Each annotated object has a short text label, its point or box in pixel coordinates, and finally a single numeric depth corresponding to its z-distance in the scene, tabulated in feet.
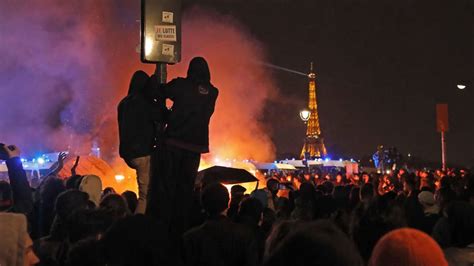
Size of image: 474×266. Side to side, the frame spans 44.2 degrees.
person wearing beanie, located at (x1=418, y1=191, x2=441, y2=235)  19.93
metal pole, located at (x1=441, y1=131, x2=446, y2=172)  71.68
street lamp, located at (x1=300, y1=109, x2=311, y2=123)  133.69
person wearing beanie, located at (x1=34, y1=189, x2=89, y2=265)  12.34
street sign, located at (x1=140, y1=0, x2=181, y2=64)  16.94
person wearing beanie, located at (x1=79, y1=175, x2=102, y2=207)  19.66
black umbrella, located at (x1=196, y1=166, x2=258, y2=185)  30.14
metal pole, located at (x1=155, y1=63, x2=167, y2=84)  17.34
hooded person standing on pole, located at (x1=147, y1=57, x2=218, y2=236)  15.96
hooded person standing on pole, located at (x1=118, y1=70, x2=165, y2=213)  16.69
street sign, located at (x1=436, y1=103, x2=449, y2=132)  67.62
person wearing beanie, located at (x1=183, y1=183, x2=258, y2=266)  12.61
